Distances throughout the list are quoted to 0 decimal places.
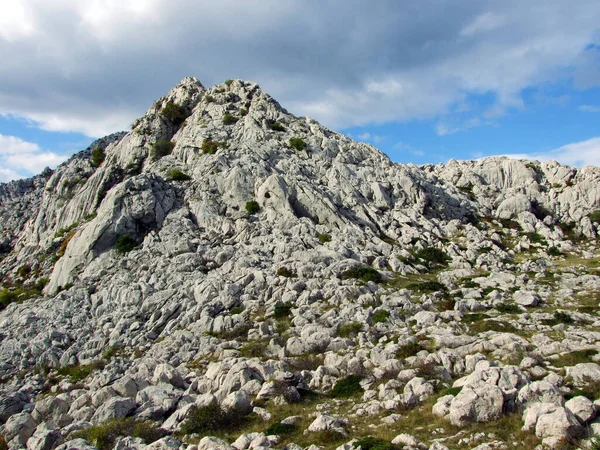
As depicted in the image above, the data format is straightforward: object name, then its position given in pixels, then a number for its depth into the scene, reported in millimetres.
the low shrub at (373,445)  13818
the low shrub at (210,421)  17766
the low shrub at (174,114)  73812
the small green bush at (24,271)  48888
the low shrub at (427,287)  35688
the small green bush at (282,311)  32356
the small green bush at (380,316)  29375
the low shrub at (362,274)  37250
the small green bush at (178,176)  54825
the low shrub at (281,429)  16703
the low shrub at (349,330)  27734
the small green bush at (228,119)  68625
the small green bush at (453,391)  17489
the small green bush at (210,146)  60328
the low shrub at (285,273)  38375
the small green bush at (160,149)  65188
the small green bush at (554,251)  50569
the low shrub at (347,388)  20508
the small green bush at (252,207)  49812
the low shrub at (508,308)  30328
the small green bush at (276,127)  68762
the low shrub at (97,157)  71250
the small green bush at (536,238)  55022
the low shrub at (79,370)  28609
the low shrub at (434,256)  46125
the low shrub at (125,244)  43219
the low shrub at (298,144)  64438
